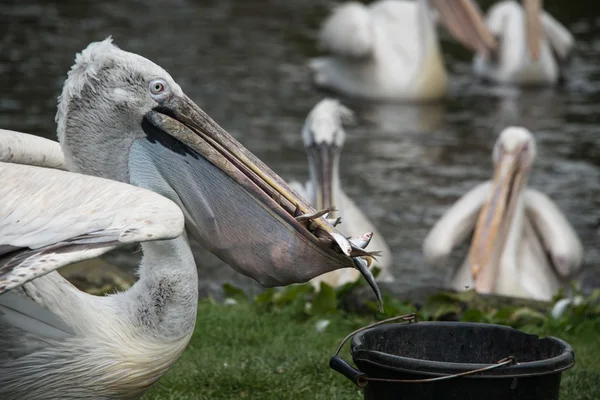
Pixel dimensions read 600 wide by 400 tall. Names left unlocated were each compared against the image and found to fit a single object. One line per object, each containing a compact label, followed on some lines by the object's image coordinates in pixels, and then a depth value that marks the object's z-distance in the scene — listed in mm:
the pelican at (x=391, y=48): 20000
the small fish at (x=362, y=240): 5855
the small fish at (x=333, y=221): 6100
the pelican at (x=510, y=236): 11633
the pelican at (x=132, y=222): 5719
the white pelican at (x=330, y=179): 11789
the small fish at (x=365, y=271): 5910
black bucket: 5730
